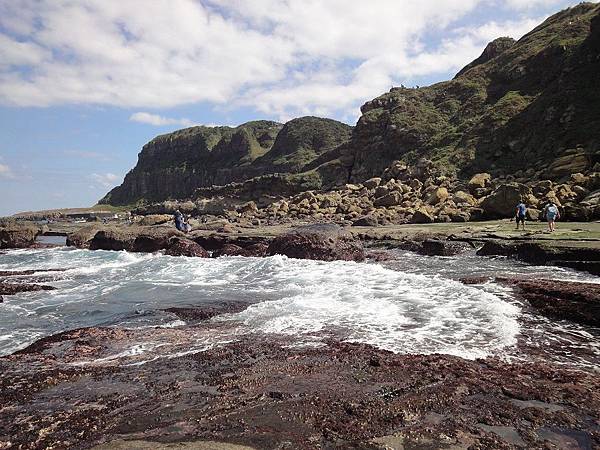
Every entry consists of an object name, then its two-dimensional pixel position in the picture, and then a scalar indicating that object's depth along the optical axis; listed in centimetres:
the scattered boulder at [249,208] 5423
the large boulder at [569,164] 3285
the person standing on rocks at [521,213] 2150
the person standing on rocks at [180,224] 3220
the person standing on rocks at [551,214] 1953
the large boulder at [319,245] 2078
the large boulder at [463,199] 3336
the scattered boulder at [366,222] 3173
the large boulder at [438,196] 3541
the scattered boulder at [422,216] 3009
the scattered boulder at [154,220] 4700
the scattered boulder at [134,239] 2839
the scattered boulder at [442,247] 2092
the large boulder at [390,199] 3888
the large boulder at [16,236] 3516
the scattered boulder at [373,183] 5088
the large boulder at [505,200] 2731
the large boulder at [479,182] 3741
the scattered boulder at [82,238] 3362
